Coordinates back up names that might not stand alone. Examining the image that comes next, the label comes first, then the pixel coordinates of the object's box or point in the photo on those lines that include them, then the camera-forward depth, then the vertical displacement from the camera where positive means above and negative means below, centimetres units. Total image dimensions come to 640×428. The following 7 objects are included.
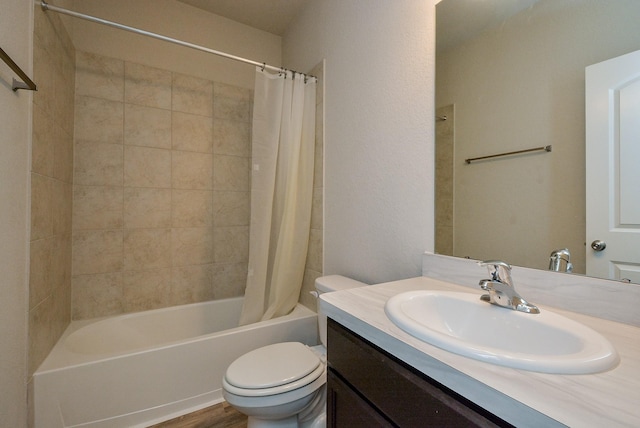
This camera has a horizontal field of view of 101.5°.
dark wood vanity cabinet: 45 -37
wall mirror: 73 +33
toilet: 100 -68
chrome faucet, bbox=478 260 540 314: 68 -19
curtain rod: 123 +99
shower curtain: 174 +16
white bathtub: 117 -80
